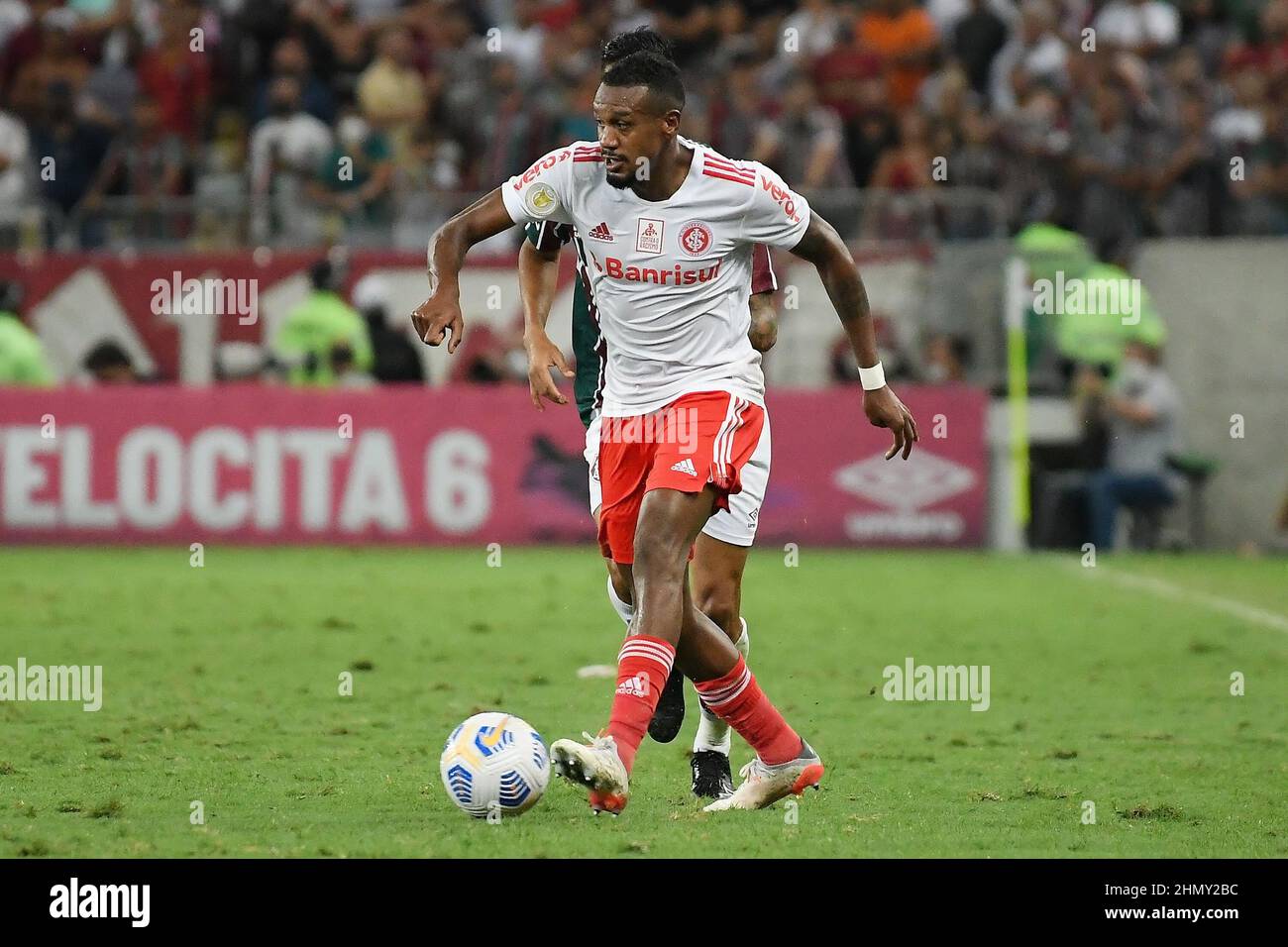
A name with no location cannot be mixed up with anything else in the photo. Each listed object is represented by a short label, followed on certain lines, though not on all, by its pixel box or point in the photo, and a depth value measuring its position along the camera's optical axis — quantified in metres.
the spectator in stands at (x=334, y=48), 20.42
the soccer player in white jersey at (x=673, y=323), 6.63
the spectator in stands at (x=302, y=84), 19.66
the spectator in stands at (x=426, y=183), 18.62
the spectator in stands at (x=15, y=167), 19.27
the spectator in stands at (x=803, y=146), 18.81
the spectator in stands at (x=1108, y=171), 19.36
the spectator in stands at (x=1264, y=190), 19.48
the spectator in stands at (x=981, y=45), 20.89
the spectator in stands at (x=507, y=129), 18.80
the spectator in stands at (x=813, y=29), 20.45
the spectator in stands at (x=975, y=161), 19.20
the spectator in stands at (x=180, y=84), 19.89
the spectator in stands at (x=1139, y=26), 20.81
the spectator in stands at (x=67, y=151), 19.30
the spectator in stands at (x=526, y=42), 20.05
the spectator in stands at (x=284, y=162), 18.78
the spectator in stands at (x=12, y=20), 20.78
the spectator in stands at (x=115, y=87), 20.06
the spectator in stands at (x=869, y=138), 19.41
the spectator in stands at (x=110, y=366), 18.03
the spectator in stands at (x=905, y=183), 18.22
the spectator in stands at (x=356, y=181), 18.83
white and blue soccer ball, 6.45
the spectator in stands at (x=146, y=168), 19.17
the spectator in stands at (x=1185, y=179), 19.55
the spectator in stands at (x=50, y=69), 19.98
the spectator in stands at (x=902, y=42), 20.70
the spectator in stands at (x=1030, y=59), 20.32
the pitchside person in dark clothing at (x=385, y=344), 18.19
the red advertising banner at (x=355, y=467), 16.91
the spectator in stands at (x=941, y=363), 18.25
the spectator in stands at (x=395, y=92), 19.70
